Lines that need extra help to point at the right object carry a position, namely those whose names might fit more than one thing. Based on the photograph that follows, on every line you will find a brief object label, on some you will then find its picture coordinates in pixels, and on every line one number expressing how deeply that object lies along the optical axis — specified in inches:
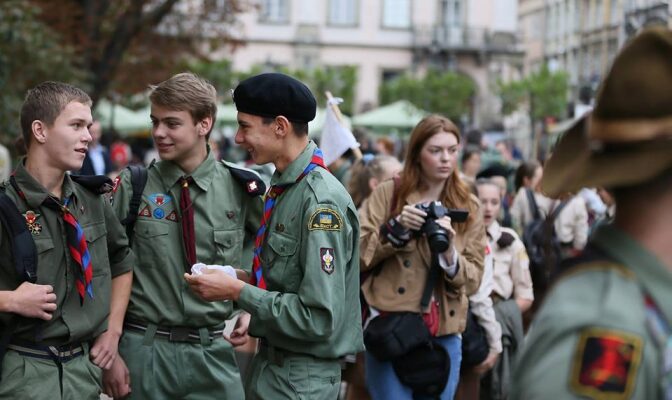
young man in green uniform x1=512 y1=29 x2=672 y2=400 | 79.7
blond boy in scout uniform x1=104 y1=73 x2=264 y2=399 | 194.4
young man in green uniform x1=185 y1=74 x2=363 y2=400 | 169.2
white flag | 318.7
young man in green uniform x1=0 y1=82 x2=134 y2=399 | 168.9
